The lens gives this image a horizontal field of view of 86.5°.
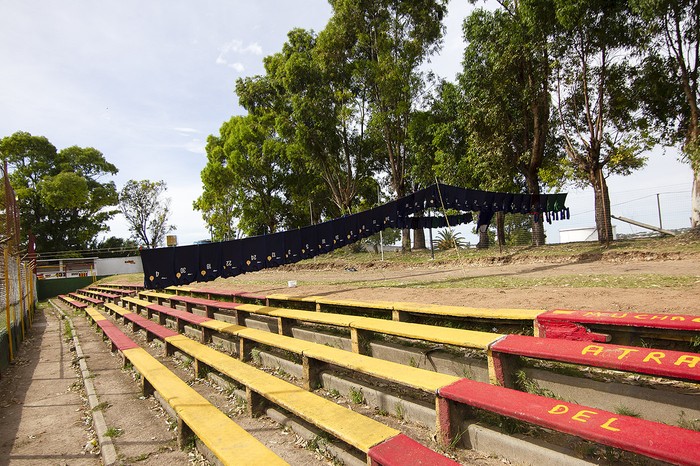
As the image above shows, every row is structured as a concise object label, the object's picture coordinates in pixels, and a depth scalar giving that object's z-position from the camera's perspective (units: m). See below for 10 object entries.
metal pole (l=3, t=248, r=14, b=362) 6.59
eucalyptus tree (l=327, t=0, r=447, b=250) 17.17
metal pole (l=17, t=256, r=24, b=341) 9.01
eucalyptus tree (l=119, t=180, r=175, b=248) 43.34
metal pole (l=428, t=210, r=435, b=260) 15.95
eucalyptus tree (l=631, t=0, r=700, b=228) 10.92
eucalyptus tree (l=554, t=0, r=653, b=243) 11.45
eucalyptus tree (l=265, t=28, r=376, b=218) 18.39
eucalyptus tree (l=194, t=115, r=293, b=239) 25.25
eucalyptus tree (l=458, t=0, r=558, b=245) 13.25
